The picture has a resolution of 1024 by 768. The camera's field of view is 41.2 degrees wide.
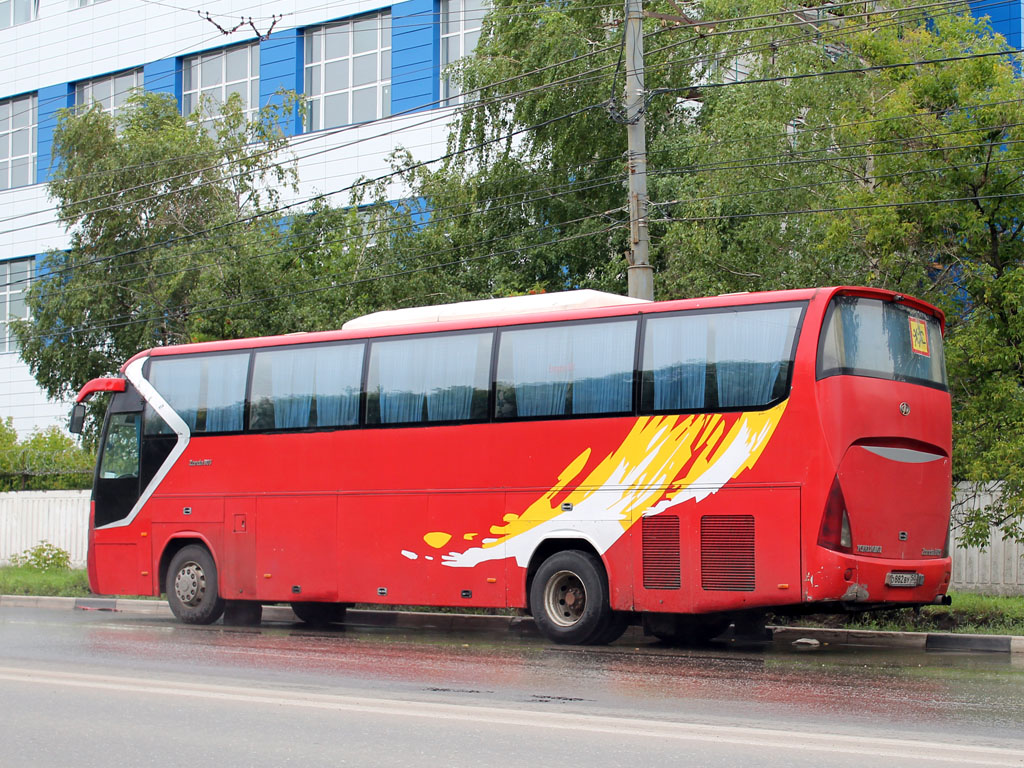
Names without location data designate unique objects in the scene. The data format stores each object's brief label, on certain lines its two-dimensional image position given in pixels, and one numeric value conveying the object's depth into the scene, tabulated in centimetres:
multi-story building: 3644
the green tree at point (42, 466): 3169
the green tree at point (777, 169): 1697
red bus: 1352
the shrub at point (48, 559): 2988
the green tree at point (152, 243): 2756
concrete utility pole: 1880
